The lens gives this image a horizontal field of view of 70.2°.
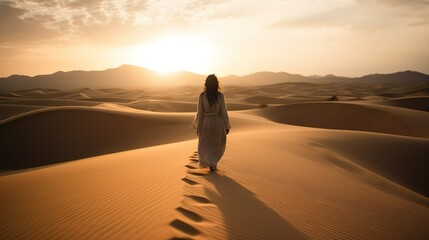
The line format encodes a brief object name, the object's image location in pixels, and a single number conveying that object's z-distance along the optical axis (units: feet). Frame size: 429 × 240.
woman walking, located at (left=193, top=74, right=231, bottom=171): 18.49
